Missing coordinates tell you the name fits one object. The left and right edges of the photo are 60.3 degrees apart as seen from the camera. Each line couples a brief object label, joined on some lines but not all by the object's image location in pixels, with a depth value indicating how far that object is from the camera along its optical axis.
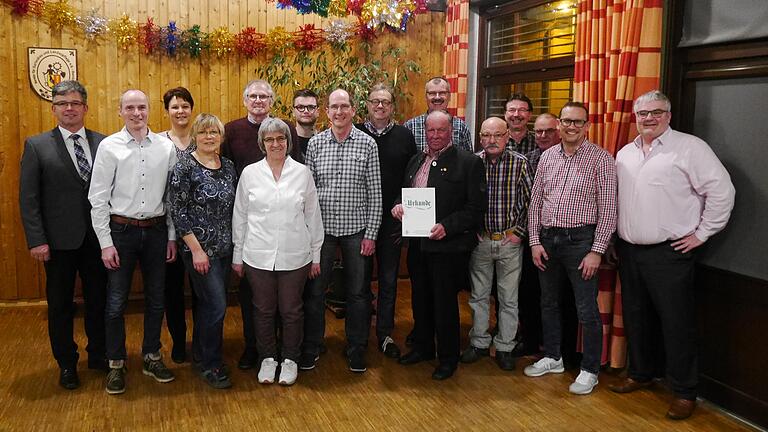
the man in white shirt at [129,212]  3.34
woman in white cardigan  3.42
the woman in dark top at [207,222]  3.38
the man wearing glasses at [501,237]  3.77
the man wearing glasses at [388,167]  3.94
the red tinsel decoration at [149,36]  5.18
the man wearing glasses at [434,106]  4.37
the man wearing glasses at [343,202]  3.73
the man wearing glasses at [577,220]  3.46
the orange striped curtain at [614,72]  3.58
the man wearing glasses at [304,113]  4.25
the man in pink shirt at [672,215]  3.20
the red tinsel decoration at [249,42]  5.48
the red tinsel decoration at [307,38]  5.66
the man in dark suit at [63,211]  3.37
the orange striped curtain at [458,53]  5.86
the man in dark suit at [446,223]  3.61
